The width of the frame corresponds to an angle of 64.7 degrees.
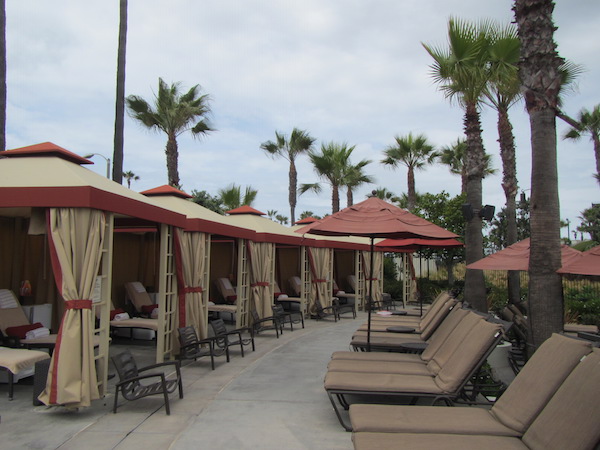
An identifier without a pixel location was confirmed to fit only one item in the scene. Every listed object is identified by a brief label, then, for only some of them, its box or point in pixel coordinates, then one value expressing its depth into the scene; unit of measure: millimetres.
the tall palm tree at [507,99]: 9750
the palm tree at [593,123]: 22062
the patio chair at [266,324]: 9894
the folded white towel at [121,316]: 9637
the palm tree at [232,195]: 24547
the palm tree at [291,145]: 25731
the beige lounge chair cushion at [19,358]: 5191
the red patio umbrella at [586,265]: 5200
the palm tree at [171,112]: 17641
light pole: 16950
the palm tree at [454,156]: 27536
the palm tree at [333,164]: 24328
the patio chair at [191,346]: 7113
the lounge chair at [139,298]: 10844
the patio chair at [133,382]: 4930
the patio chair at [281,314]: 10978
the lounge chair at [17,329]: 6723
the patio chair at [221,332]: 7675
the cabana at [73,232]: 4957
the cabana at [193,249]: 8094
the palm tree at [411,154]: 24244
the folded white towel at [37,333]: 7168
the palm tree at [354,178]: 25219
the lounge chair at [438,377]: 4254
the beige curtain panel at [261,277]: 11422
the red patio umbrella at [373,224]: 6094
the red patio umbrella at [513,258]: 7478
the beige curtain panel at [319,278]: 14307
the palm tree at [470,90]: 9438
